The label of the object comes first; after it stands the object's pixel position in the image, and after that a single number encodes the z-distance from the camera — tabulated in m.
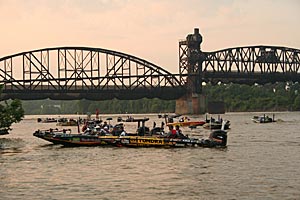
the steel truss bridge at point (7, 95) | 195.20
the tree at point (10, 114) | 99.00
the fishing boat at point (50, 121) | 194.50
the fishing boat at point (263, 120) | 151.61
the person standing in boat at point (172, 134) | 70.56
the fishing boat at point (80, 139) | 73.88
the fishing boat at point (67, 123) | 158.73
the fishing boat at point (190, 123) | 128.62
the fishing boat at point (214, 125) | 114.52
